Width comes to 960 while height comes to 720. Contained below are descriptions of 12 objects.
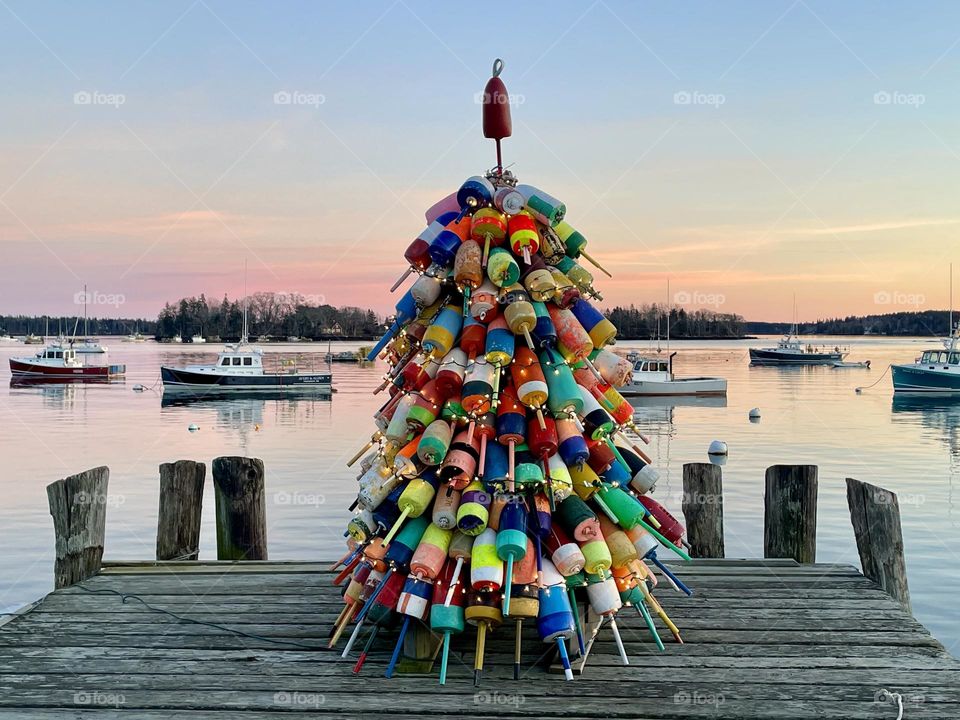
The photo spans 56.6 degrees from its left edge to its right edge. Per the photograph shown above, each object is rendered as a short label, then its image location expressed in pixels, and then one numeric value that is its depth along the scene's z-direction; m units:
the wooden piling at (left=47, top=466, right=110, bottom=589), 7.06
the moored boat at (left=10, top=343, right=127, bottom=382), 62.72
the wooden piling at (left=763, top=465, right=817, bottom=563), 7.82
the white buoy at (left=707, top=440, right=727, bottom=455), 27.64
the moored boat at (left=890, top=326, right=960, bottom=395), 49.31
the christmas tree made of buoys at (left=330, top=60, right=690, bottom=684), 5.00
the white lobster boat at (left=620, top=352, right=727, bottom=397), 50.35
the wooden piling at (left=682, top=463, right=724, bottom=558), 8.25
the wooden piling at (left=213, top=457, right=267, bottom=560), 8.40
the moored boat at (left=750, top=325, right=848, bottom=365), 92.00
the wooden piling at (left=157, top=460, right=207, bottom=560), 8.29
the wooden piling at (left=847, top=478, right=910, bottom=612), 6.83
